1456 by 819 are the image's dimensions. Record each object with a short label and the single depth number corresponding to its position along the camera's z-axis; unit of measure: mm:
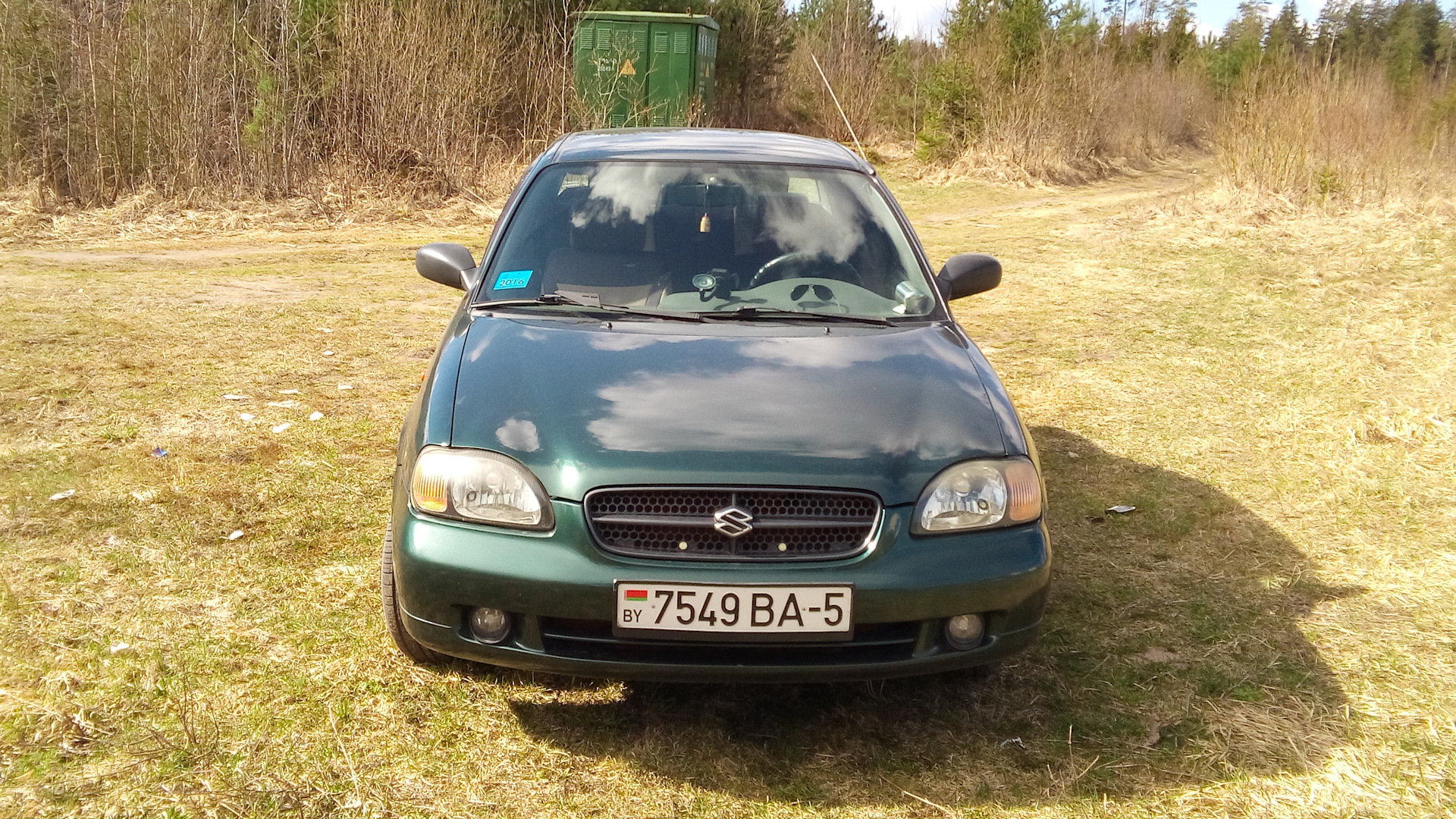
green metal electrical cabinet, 17500
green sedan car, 2594
